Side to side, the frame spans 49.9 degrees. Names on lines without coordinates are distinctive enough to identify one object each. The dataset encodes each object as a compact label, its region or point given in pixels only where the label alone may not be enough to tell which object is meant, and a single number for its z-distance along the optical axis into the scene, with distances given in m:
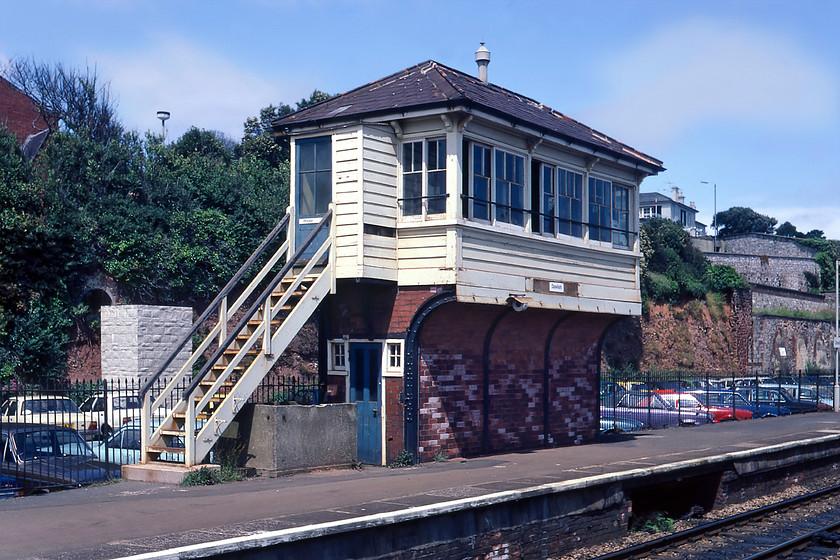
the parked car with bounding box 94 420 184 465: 15.01
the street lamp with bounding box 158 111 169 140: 46.97
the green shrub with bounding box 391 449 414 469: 15.76
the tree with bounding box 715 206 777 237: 115.00
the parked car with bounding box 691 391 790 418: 30.62
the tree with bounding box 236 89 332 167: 47.66
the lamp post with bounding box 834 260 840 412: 34.78
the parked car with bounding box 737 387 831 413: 32.41
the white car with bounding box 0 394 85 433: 20.67
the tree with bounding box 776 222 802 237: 120.00
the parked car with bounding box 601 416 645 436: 24.27
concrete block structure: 27.55
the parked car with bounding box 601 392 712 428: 25.59
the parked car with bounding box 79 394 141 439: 20.62
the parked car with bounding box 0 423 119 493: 13.09
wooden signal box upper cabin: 15.74
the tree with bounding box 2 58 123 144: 41.28
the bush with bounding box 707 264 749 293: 52.75
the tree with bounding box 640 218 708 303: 49.56
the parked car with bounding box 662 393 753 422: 28.27
